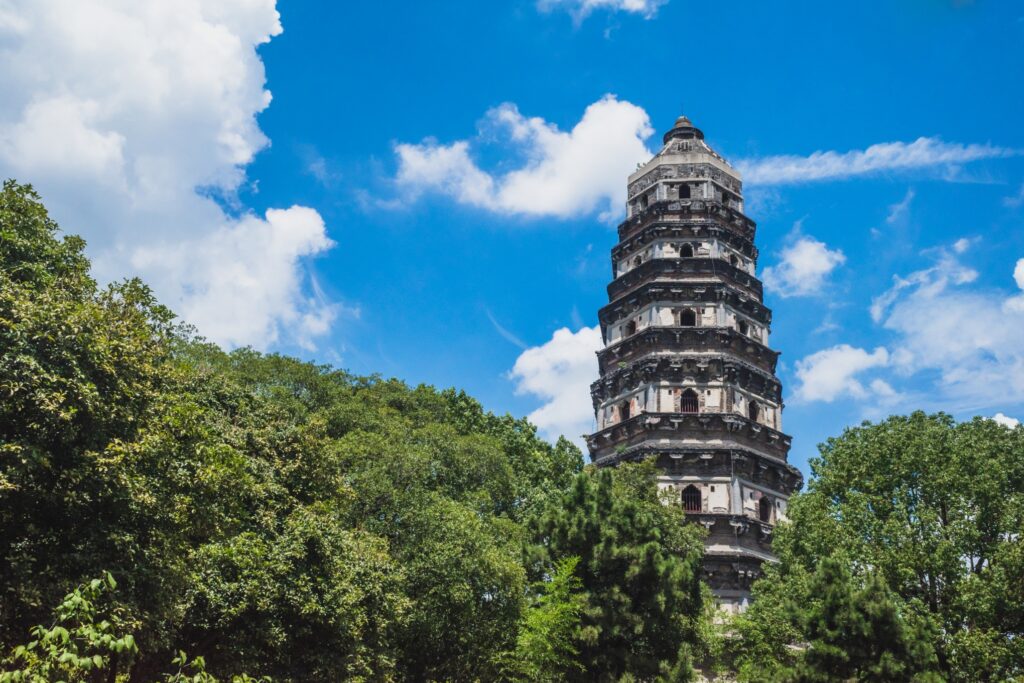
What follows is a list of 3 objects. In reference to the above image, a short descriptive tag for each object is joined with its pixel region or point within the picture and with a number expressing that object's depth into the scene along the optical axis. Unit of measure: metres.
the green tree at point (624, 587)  19.73
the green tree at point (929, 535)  19.84
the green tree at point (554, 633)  18.95
